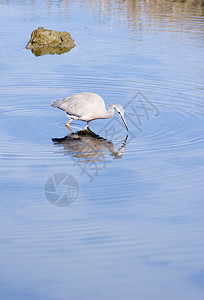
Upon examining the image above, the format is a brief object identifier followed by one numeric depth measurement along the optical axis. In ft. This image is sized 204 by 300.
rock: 74.41
